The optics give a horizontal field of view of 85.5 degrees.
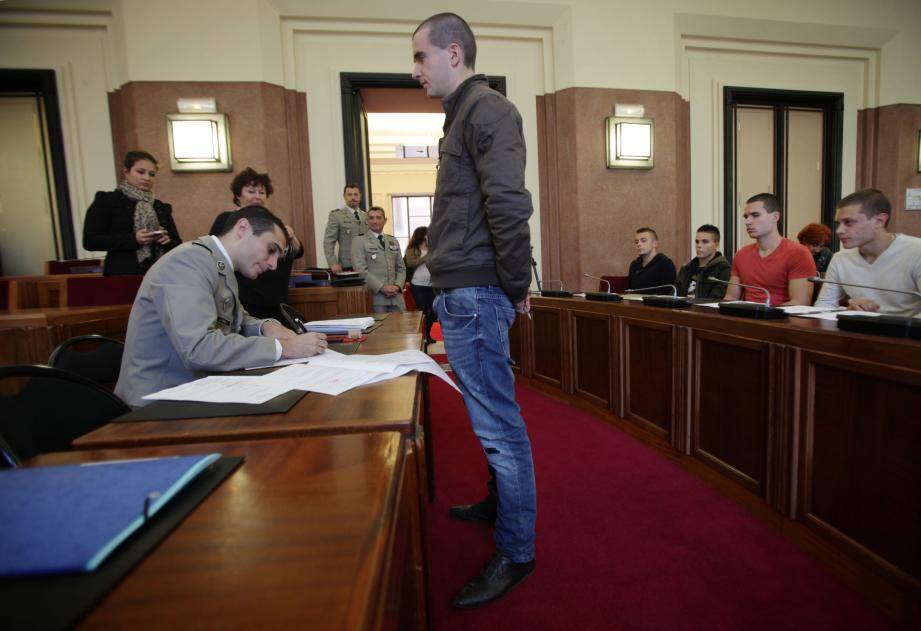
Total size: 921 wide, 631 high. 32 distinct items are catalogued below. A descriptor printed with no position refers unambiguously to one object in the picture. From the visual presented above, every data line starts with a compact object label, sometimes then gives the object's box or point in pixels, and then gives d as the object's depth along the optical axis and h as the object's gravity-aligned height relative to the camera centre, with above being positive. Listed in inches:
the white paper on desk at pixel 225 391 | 37.7 -10.2
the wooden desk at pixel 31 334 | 75.0 -9.6
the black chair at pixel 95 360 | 56.0 -10.7
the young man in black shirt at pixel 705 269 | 142.4 -7.3
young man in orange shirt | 106.8 -4.1
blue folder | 14.8 -8.3
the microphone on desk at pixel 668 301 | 92.8 -10.5
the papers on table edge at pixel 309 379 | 38.8 -10.1
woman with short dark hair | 97.0 -5.6
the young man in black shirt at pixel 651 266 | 163.9 -6.3
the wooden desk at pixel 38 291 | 113.3 -4.8
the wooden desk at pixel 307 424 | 29.9 -10.2
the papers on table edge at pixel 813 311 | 73.1 -10.8
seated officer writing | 50.2 -5.8
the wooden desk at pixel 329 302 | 125.8 -10.8
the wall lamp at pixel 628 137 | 194.7 +43.2
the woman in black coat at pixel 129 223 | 111.5 +9.9
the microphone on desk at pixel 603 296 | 113.3 -11.0
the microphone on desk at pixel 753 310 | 72.2 -10.1
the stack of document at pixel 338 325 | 70.7 -9.8
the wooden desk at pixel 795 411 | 52.7 -23.5
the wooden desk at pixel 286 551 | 13.6 -9.7
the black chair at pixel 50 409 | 38.8 -11.8
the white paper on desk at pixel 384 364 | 43.4 -9.9
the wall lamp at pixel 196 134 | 165.9 +43.3
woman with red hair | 183.6 +0.1
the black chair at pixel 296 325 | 72.7 -9.6
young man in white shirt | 87.5 -3.0
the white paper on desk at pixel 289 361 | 51.5 -10.5
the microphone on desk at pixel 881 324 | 53.4 -9.6
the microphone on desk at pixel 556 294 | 131.6 -11.6
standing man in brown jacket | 55.2 -4.1
